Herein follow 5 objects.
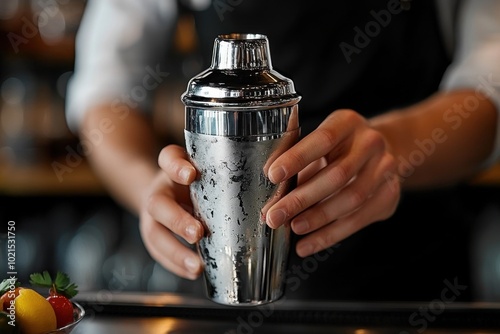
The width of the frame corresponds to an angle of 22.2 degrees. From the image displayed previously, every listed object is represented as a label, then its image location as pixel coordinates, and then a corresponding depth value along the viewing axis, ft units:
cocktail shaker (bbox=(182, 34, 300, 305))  3.11
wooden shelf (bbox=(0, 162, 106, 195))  7.35
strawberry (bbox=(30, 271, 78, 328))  3.26
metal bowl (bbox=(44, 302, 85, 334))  3.18
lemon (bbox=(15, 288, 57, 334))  3.16
